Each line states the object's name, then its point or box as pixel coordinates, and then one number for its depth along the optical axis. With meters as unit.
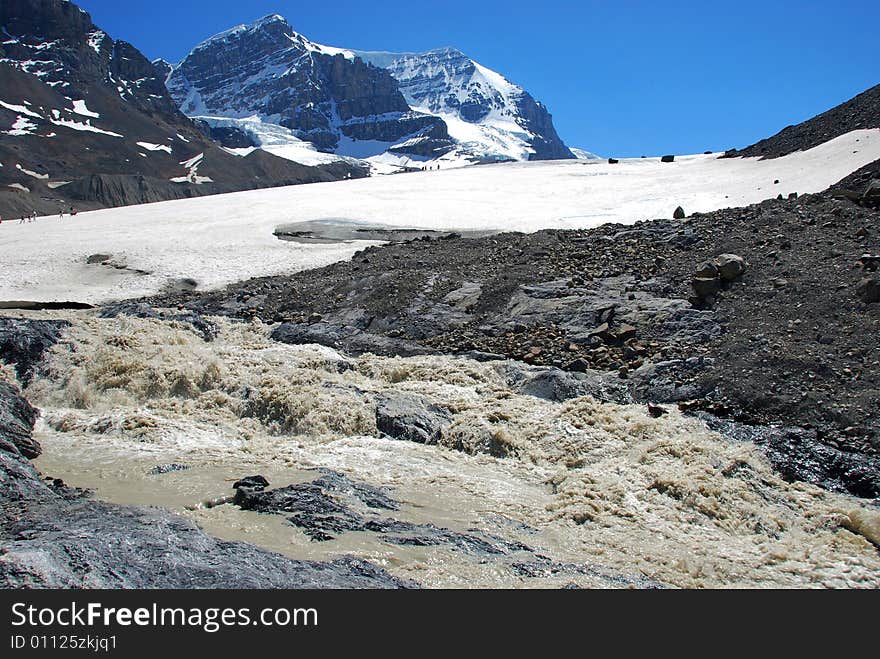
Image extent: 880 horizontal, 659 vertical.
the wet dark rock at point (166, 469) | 11.34
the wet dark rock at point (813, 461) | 11.80
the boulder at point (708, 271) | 17.89
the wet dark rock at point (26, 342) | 15.92
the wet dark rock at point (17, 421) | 11.84
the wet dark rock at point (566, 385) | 15.13
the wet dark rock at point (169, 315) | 19.22
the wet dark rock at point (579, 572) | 8.38
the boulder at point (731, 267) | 17.64
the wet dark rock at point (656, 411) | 14.12
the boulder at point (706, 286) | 17.48
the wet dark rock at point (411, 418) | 14.00
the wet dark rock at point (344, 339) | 18.27
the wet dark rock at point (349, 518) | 9.12
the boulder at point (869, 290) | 15.34
